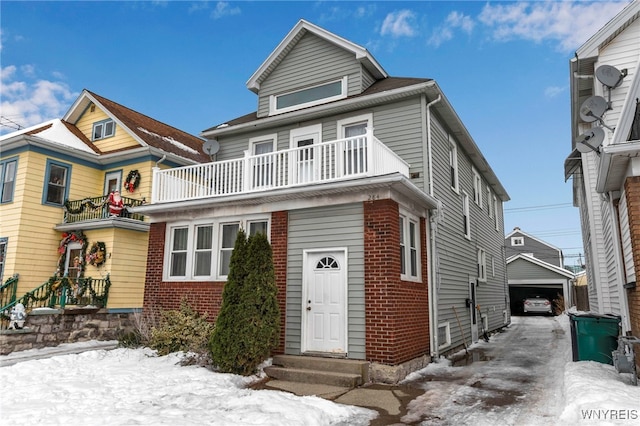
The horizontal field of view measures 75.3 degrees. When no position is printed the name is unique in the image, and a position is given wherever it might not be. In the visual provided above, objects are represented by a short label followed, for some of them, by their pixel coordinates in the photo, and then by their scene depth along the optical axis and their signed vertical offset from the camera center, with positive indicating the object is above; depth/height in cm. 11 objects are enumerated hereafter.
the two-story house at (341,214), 861 +176
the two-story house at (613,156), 652 +238
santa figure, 1506 +288
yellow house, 1477 +288
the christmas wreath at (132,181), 1606 +398
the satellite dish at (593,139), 817 +297
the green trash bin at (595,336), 774 -90
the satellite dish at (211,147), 1316 +433
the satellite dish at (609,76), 873 +444
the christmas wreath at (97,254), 1488 +107
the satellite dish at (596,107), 799 +349
